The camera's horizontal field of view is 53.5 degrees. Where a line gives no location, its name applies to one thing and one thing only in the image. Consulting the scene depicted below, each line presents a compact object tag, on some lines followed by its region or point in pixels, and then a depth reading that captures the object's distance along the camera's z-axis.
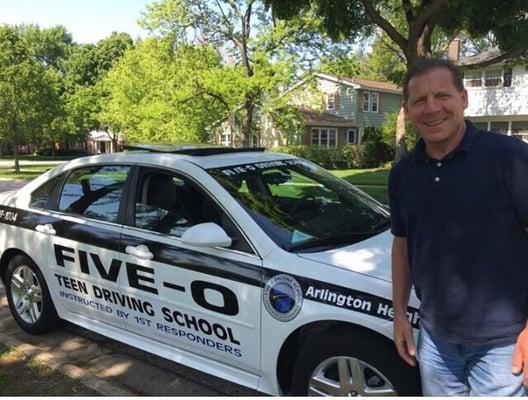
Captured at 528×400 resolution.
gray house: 37.22
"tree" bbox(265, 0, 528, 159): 10.94
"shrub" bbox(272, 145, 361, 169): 30.22
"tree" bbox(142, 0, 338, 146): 24.89
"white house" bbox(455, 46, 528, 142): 31.53
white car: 2.71
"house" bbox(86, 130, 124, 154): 62.32
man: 1.79
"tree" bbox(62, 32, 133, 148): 54.42
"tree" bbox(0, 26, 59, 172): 24.44
